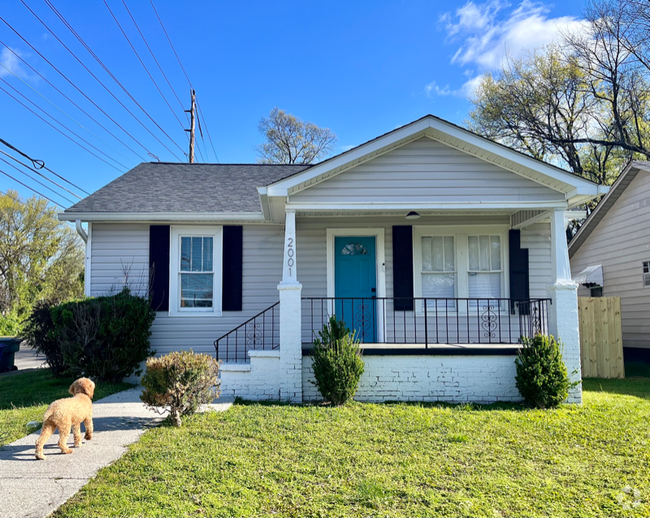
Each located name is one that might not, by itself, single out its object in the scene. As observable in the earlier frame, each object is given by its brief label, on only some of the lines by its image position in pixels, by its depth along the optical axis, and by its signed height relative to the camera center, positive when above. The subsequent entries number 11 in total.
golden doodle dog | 4.48 -1.06
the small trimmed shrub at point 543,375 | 6.73 -1.02
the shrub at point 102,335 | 8.07 -0.51
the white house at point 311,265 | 8.88 +0.72
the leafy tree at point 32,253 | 24.27 +2.69
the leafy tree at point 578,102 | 17.05 +7.94
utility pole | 19.52 +7.74
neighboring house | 11.54 +1.34
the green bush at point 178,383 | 5.59 -0.92
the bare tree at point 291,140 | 26.73 +9.09
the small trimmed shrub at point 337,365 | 6.79 -0.87
